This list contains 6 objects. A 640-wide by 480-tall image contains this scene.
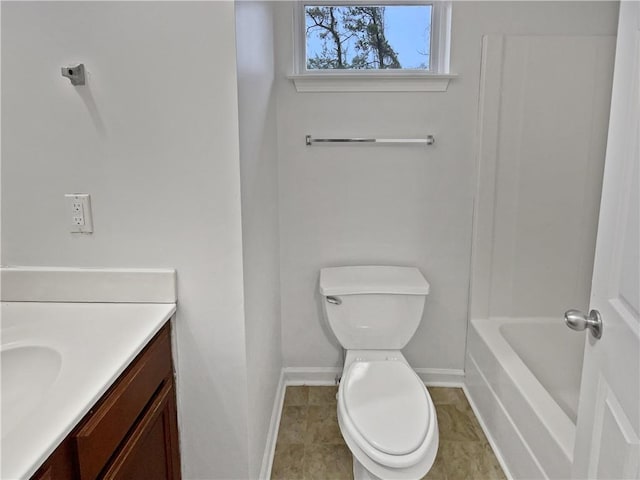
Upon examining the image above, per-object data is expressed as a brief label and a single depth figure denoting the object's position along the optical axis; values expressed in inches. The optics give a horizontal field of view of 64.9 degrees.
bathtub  66.1
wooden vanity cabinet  37.3
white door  38.9
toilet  61.0
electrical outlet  56.0
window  89.8
